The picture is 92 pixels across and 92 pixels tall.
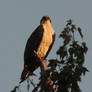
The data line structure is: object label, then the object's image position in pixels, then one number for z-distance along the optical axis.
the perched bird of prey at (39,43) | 20.11
